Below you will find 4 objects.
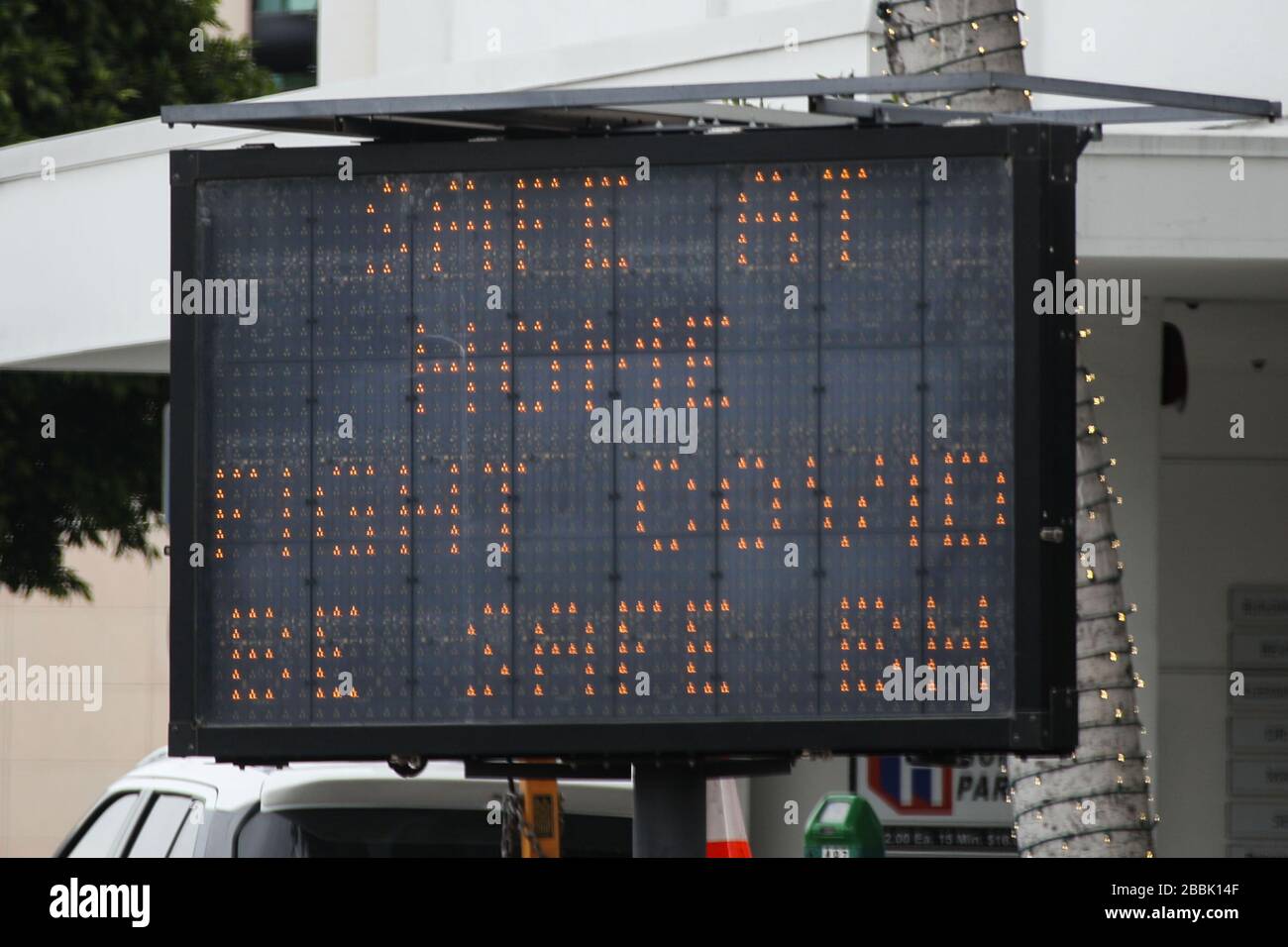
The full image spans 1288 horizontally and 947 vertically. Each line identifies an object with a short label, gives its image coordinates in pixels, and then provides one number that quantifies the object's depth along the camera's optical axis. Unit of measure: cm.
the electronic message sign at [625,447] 843
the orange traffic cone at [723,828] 1348
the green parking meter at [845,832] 1272
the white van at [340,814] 1329
